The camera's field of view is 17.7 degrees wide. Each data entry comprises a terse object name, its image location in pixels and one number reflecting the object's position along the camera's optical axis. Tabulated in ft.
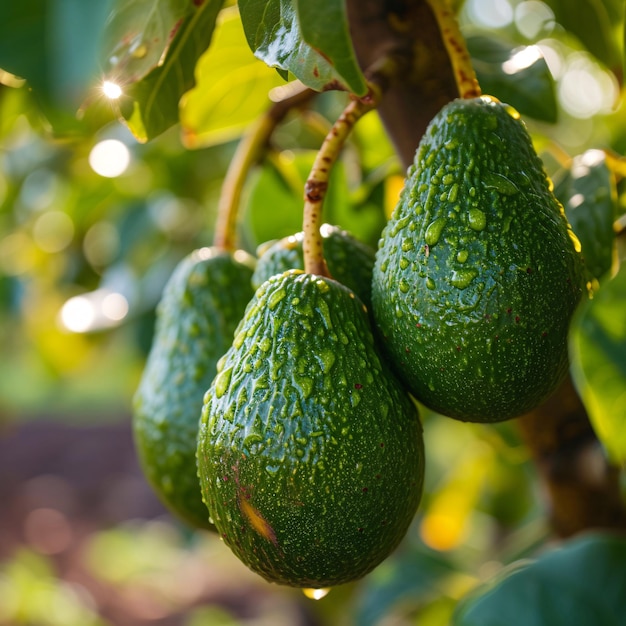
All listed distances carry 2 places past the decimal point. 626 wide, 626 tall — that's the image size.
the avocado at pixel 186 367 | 2.16
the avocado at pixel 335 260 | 2.13
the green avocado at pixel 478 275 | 1.95
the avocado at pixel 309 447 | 1.96
